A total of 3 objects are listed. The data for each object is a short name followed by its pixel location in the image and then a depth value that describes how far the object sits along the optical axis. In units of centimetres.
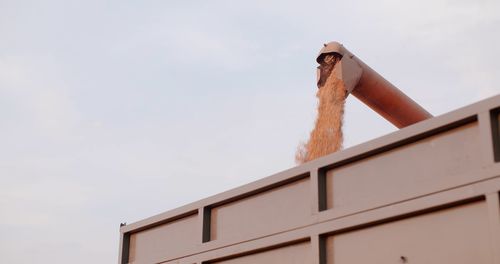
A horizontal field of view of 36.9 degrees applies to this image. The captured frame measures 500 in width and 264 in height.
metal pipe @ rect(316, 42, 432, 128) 678
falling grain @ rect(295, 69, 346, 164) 653
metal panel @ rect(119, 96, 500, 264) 307
